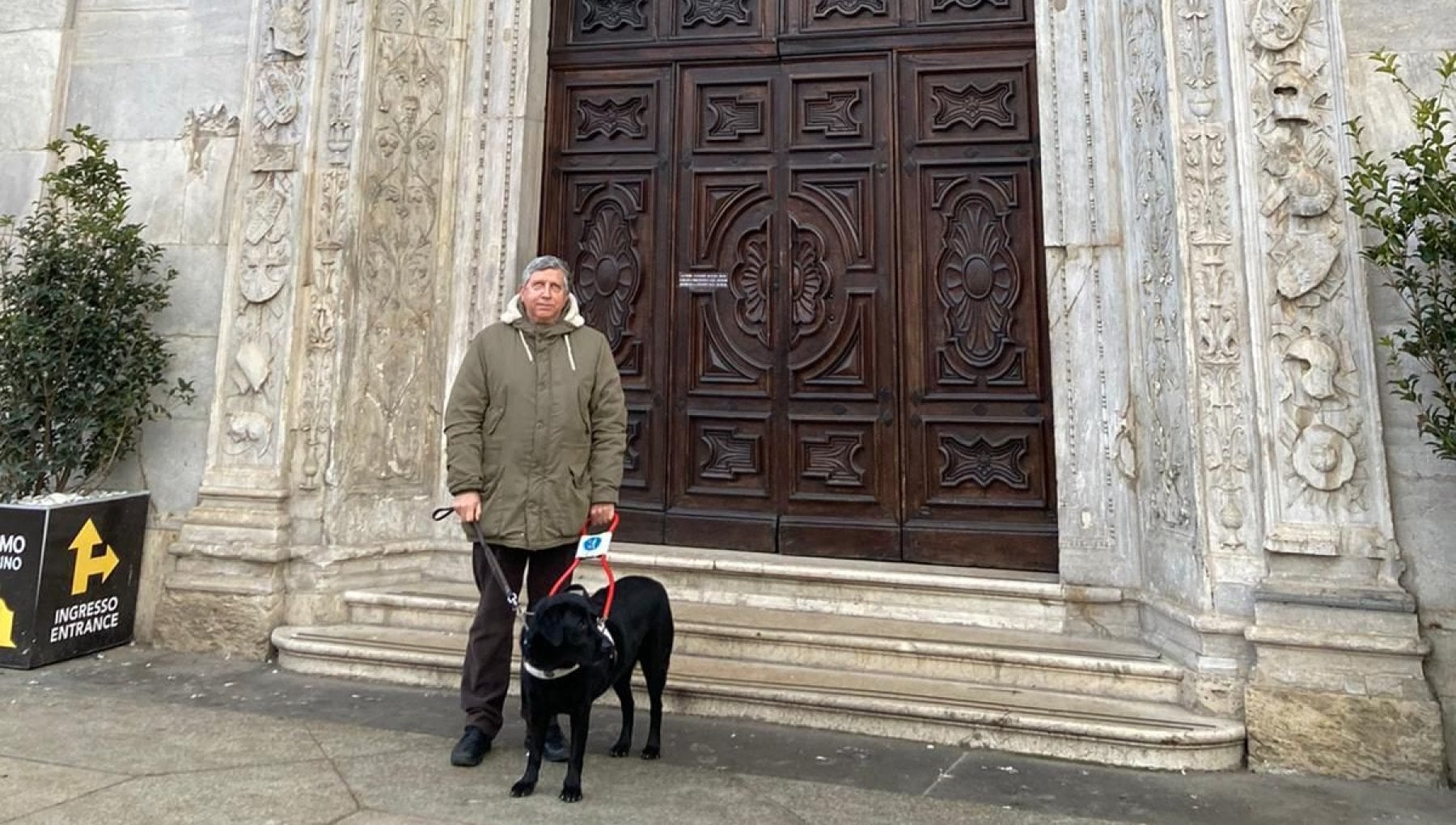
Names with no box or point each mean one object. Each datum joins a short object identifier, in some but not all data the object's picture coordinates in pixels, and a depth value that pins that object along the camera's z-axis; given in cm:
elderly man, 336
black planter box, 442
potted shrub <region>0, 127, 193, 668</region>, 446
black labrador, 284
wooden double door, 506
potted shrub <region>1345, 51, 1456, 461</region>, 330
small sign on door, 554
